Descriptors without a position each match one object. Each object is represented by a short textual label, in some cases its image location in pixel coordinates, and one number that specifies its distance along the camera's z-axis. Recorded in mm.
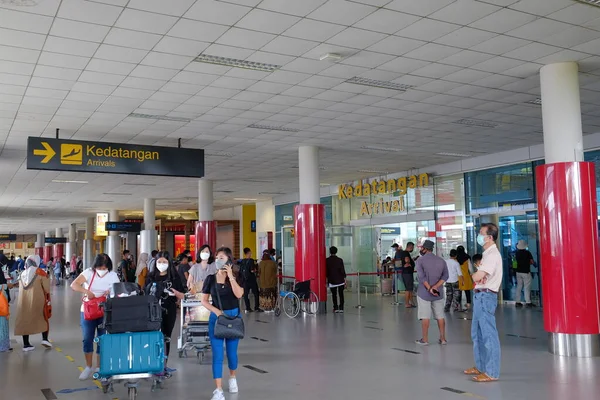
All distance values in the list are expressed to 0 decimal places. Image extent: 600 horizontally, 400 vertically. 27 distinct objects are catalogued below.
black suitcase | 5824
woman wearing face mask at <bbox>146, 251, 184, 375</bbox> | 6998
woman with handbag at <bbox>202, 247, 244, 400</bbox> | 5879
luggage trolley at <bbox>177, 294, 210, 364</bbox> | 8230
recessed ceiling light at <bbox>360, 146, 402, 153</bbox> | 15086
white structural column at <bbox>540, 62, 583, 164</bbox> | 8508
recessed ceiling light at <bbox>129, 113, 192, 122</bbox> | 11242
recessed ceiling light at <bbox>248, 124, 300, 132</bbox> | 12422
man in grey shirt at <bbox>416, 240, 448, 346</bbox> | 9352
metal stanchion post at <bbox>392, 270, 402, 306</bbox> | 16312
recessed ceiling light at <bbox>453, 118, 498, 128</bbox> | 12430
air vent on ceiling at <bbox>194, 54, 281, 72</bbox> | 8172
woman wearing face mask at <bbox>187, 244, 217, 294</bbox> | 9156
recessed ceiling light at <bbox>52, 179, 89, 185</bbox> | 19742
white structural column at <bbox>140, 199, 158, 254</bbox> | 24359
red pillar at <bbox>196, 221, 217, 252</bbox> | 19828
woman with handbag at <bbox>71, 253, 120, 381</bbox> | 6980
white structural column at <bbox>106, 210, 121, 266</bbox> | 32719
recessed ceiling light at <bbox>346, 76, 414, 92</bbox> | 9383
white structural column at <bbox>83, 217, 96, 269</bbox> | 38531
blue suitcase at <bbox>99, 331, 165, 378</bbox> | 5656
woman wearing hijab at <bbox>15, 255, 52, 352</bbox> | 9414
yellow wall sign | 19375
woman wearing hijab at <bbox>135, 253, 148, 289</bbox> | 12920
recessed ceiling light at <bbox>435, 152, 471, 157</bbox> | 16455
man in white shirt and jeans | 6680
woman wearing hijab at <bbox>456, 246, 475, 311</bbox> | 14344
